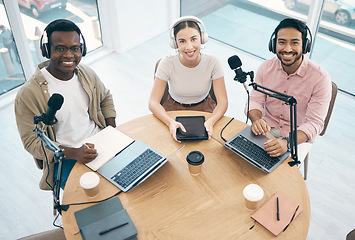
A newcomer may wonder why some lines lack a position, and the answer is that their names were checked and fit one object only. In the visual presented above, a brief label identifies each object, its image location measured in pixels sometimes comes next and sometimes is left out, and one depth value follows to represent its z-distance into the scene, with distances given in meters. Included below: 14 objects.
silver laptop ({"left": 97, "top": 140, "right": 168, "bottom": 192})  1.89
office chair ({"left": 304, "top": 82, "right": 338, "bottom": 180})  2.40
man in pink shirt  2.18
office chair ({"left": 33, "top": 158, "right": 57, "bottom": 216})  2.26
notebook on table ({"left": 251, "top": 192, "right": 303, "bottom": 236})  1.68
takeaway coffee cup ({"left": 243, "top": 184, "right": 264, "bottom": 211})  1.70
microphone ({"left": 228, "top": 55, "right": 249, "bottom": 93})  1.72
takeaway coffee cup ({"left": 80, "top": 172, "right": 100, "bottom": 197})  1.77
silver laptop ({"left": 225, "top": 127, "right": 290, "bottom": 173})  1.97
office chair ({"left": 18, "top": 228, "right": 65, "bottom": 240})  1.88
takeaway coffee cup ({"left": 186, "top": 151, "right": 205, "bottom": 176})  1.88
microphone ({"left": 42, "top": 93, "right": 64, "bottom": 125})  1.54
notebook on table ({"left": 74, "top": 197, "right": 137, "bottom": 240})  1.63
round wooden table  1.68
